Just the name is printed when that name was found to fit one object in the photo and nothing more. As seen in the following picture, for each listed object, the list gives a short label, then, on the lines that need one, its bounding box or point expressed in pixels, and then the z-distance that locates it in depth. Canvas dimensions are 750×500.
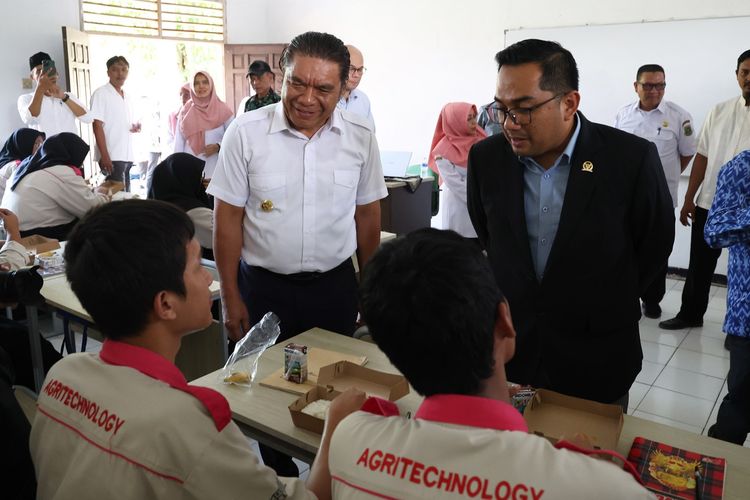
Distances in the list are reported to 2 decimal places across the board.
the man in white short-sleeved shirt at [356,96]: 4.64
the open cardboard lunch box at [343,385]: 1.46
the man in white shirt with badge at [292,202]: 2.08
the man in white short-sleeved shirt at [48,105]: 5.80
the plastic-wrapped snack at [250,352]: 1.72
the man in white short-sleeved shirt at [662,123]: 4.77
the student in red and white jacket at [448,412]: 0.82
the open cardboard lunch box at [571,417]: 1.41
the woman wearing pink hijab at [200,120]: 5.89
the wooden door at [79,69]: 6.66
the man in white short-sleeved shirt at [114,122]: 6.44
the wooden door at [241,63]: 8.02
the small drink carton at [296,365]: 1.70
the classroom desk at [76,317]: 2.58
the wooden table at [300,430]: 1.32
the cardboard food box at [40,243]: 3.26
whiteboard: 5.19
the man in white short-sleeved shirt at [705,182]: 3.94
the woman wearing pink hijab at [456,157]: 4.63
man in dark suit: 1.69
